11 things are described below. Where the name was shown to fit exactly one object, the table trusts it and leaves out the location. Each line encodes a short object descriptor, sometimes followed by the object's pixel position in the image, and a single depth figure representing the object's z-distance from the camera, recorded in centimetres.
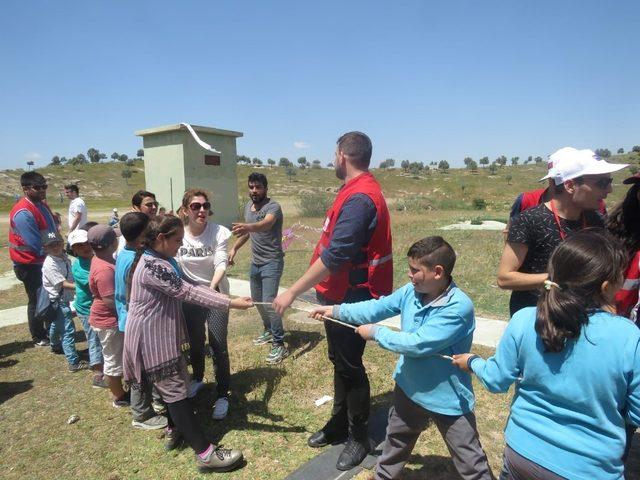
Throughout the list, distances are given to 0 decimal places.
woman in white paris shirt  352
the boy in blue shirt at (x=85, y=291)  410
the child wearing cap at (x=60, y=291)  469
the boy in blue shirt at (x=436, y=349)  209
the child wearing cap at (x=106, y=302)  360
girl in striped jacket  273
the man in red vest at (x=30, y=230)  511
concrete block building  1065
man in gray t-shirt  462
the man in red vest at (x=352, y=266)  252
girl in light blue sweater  149
